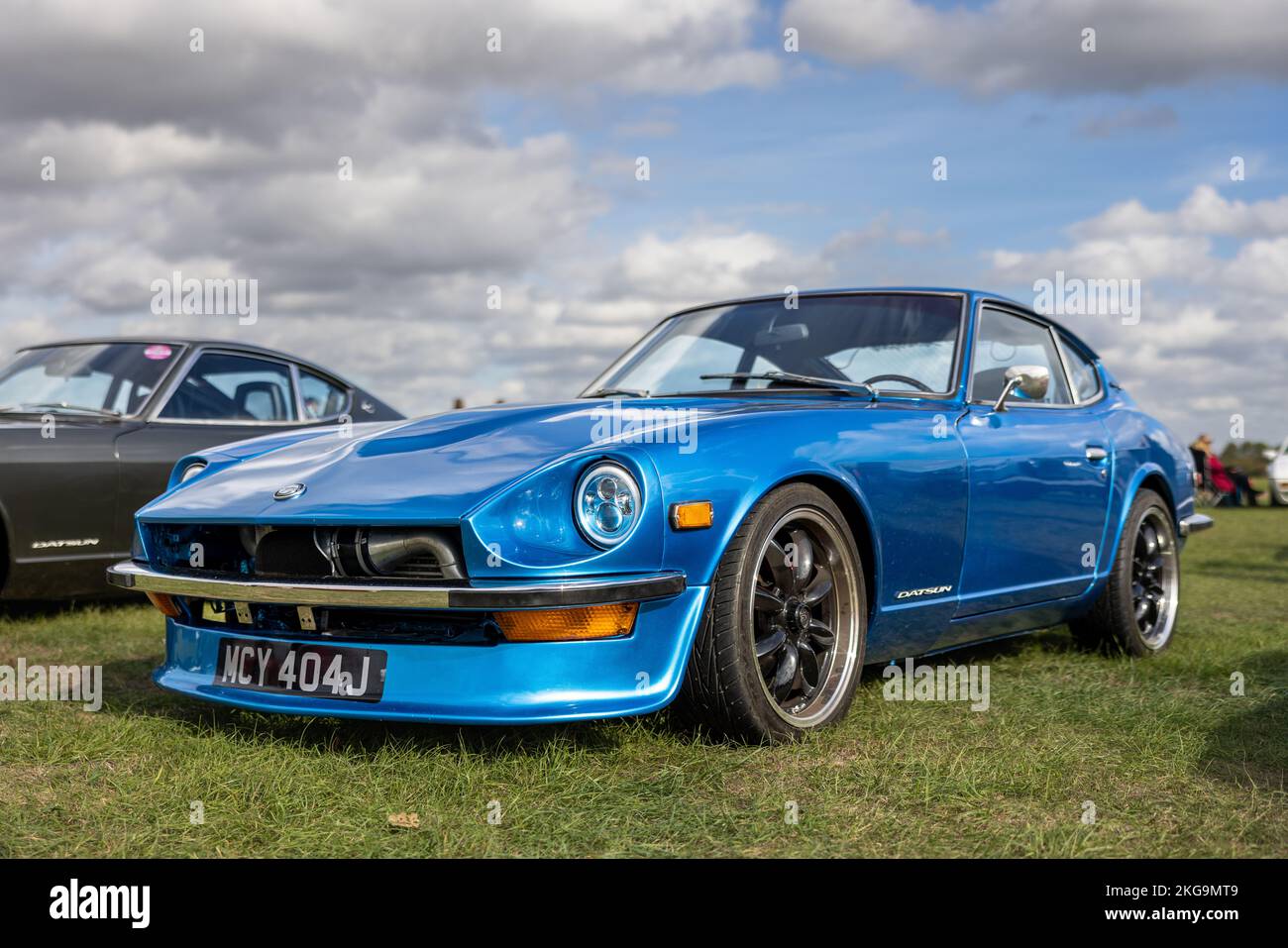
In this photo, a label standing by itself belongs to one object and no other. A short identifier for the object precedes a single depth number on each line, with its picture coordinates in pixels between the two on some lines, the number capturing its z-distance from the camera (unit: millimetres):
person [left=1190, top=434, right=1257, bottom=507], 24062
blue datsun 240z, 3094
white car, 22734
